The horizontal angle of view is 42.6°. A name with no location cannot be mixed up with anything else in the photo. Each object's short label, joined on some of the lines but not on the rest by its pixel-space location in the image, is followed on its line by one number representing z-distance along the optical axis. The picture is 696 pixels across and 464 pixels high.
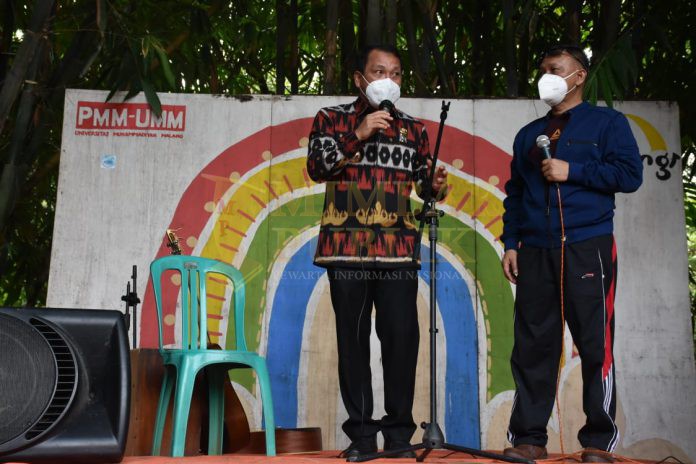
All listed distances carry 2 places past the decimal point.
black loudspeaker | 2.05
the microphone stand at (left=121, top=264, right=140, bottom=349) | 3.52
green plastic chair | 2.99
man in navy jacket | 2.81
